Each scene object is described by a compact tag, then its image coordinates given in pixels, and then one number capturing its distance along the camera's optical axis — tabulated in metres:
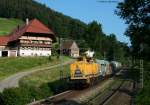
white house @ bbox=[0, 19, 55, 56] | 67.66
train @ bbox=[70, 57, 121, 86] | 28.29
